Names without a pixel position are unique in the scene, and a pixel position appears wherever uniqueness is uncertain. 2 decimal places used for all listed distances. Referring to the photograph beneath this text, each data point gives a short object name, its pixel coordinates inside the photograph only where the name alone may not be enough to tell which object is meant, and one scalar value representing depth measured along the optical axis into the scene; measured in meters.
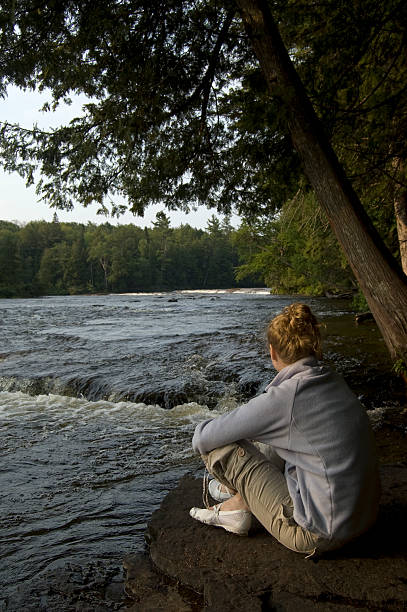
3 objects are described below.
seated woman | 2.22
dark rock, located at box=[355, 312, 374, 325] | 14.51
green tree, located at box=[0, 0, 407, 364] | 5.73
